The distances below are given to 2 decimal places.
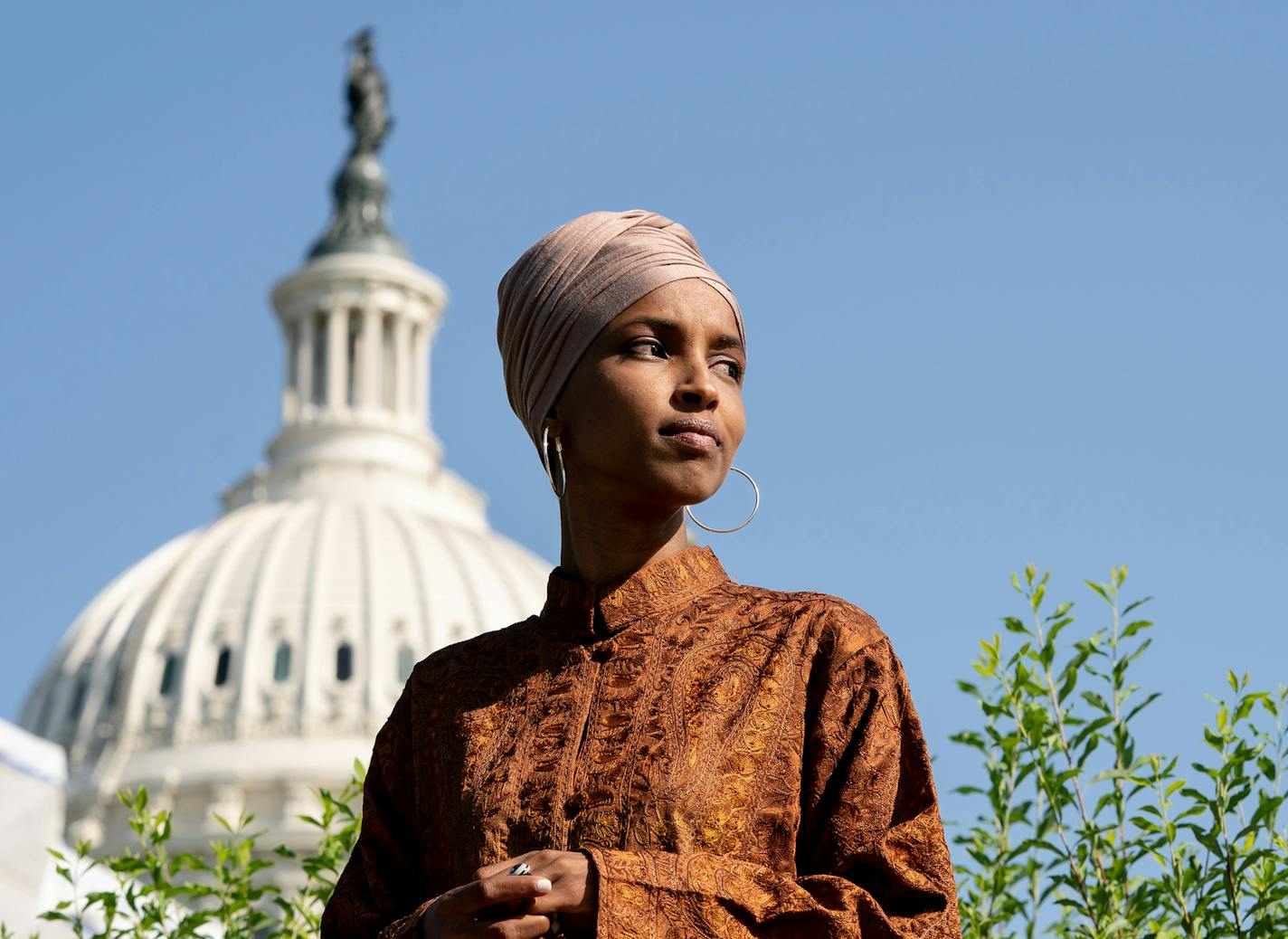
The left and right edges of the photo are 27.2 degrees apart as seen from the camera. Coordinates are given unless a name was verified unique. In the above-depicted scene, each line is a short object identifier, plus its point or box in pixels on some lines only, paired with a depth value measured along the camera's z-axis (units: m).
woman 3.79
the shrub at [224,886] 7.85
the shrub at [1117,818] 6.29
